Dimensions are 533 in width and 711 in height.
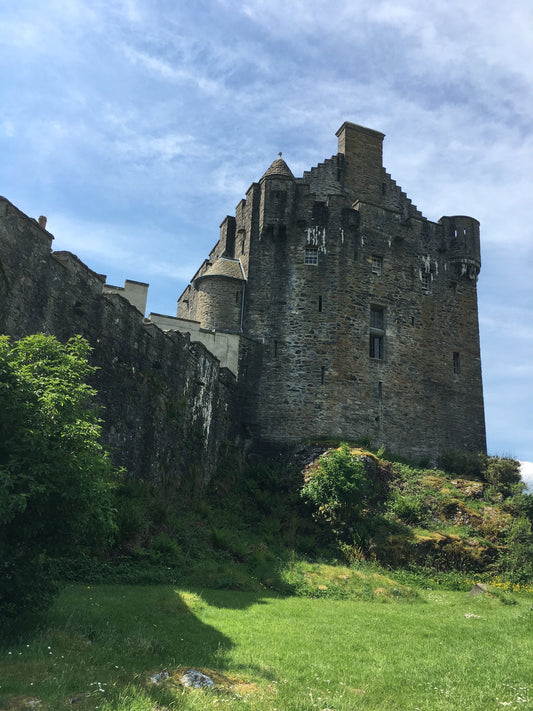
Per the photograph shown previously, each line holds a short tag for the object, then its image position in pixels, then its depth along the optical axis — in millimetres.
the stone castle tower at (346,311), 28141
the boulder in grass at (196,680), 7320
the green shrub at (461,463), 28328
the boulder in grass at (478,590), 17016
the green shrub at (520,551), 19750
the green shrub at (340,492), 20953
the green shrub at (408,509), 22062
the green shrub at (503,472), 26641
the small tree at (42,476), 7816
